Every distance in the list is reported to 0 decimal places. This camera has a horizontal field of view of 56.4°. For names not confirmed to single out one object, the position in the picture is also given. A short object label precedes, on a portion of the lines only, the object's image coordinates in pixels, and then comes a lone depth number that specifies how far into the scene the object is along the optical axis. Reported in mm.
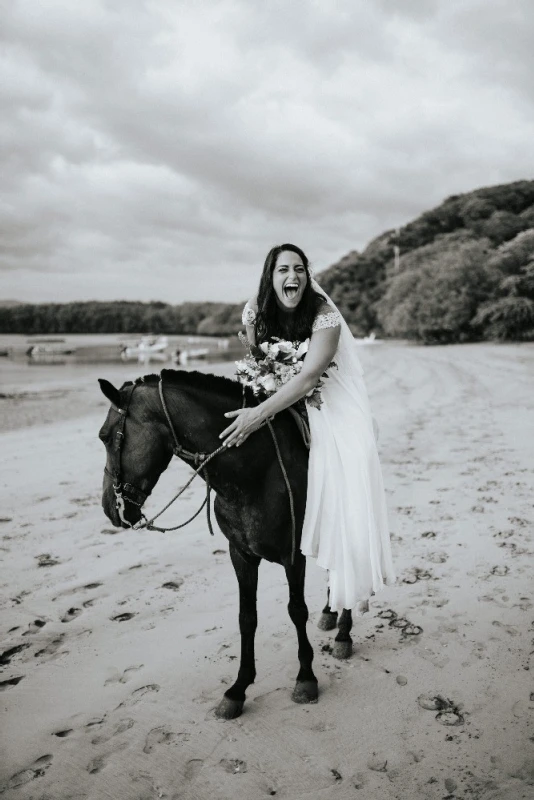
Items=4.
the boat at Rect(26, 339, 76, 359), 53875
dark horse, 2617
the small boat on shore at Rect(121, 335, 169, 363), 44469
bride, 2805
